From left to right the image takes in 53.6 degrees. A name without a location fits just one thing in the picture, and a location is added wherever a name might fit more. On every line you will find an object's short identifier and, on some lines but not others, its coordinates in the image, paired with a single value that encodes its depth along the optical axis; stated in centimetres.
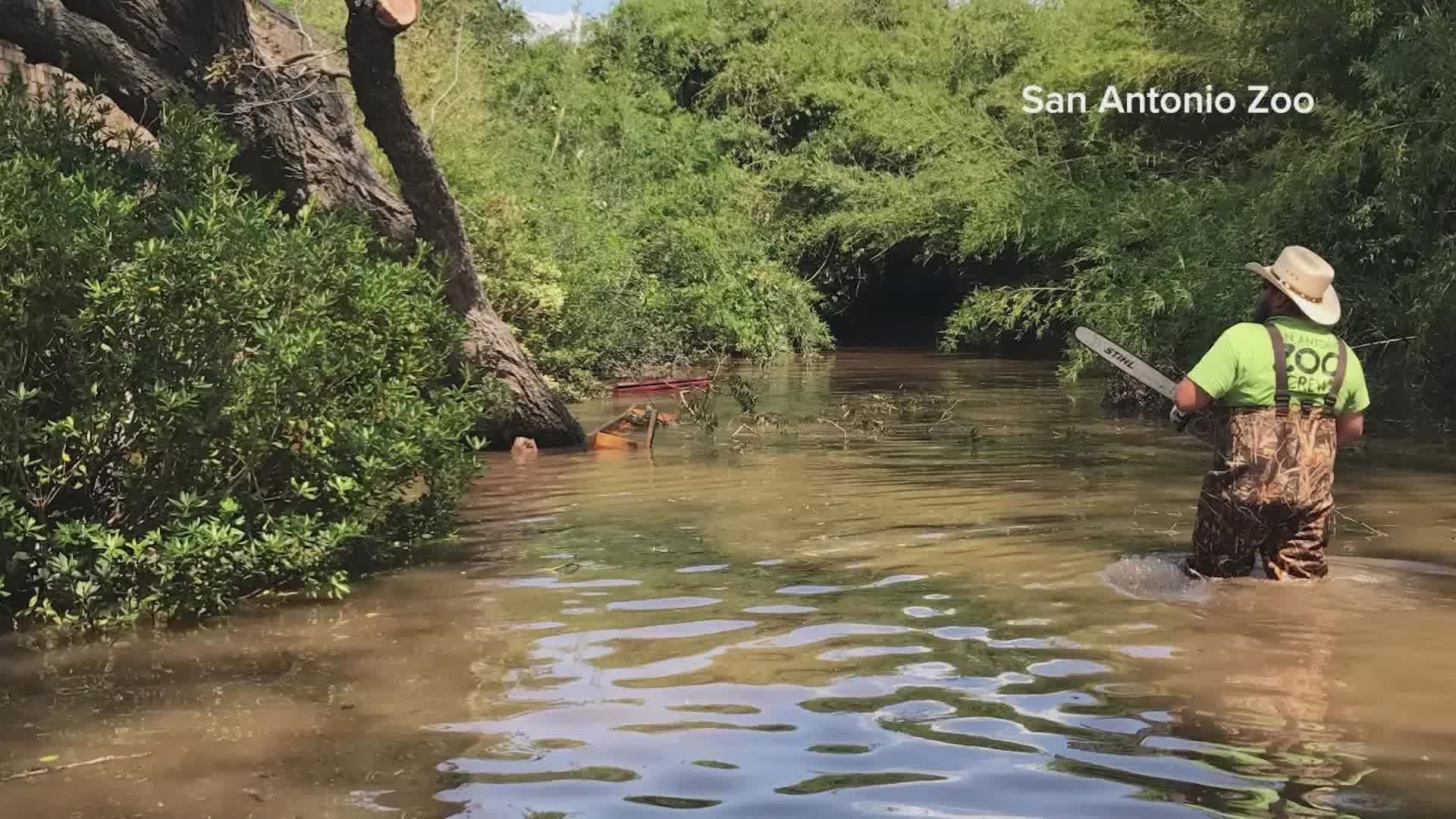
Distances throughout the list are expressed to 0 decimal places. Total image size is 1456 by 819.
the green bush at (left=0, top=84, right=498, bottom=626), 652
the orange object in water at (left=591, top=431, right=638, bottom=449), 1343
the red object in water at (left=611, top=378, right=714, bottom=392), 1992
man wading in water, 665
